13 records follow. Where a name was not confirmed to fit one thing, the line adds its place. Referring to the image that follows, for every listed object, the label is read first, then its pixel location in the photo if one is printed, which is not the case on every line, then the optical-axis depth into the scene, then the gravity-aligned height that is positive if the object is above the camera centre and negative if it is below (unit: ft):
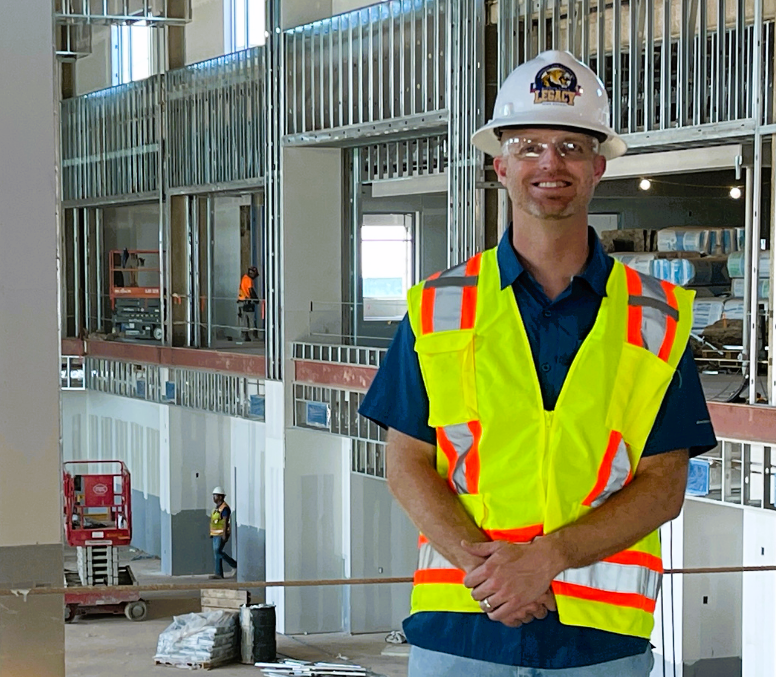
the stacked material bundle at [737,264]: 51.16 +1.28
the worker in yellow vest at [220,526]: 89.35 -15.54
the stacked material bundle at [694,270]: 54.60 +1.14
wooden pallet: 73.51 -17.12
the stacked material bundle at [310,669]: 61.52 -17.96
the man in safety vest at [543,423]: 8.87 -0.88
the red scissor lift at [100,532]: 82.07 -14.80
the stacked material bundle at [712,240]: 56.08 +2.44
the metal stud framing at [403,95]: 47.62 +10.04
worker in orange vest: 92.12 -0.39
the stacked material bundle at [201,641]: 67.15 -17.93
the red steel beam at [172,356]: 80.79 -3.93
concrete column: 22.99 -0.35
